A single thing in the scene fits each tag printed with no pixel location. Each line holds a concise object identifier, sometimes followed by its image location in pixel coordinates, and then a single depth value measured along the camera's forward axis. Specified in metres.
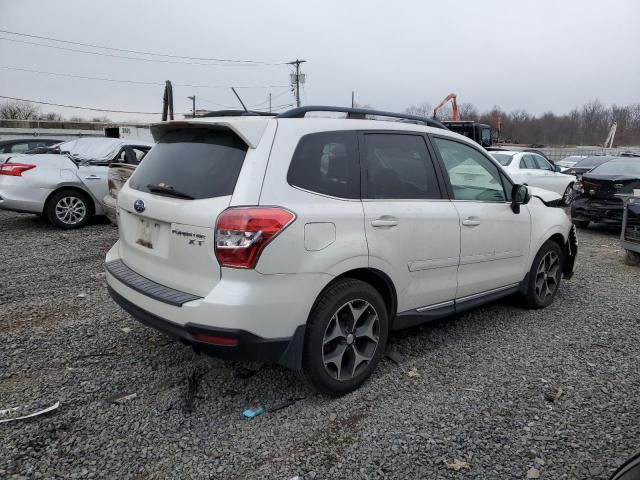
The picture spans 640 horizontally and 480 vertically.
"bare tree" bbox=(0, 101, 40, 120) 54.47
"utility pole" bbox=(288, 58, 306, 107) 40.06
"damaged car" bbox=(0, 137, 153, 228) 8.16
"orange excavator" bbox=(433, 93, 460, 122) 30.66
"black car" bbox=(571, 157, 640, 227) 9.25
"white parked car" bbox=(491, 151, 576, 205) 12.75
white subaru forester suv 2.65
